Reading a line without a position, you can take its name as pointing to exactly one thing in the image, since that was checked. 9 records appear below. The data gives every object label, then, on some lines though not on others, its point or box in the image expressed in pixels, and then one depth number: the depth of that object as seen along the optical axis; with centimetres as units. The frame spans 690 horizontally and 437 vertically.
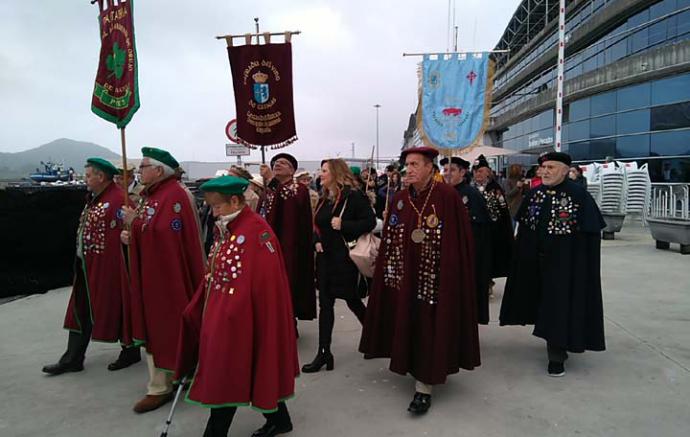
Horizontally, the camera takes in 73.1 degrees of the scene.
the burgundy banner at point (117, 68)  391
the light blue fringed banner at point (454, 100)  570
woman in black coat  423
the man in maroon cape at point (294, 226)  478
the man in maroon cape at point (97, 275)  403
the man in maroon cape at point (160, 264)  351
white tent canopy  1805
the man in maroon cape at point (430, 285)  338
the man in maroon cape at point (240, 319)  254
